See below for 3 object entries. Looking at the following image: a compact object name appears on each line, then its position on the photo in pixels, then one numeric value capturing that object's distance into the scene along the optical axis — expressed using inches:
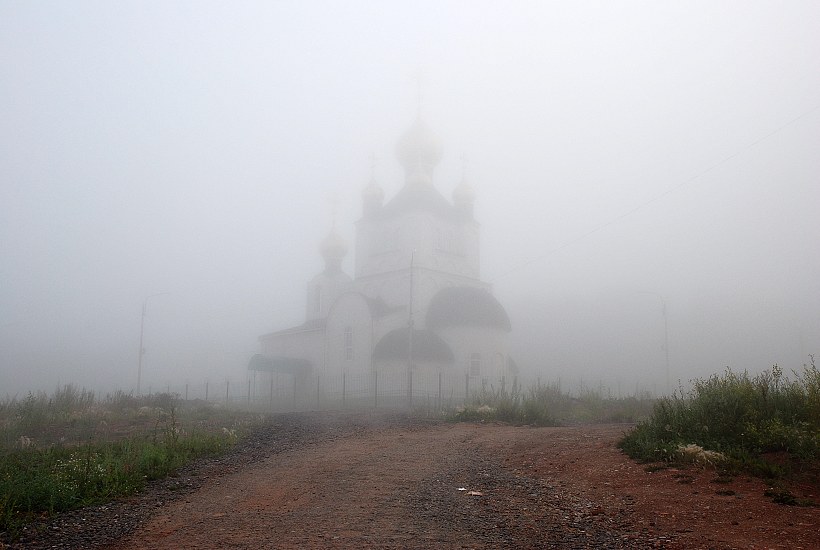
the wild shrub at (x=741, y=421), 305.1
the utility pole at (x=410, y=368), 1063.4
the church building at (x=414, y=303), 1515.7
